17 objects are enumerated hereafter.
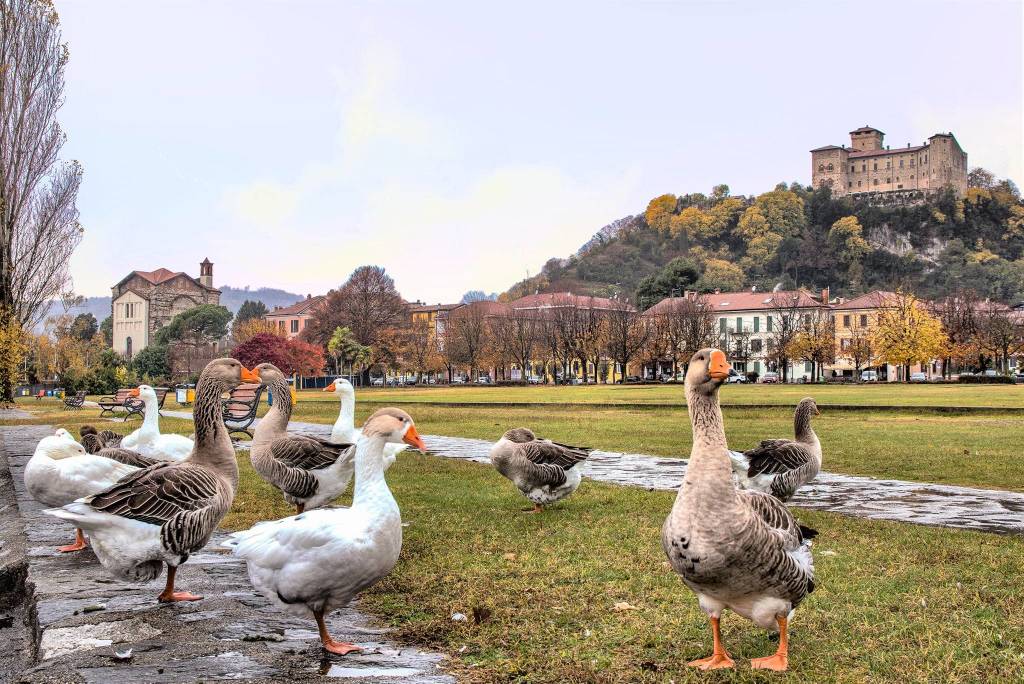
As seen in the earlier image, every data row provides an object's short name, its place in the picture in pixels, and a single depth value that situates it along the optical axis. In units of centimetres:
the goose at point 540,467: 997
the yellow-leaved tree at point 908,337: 7706
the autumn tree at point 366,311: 9375
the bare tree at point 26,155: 3800
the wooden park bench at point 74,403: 4088
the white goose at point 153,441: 1060
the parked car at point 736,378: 9674
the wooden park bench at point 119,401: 3186
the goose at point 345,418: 1103
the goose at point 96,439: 1168
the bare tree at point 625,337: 8962
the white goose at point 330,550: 484
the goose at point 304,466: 934
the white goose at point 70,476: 787
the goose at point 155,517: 572
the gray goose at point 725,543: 462
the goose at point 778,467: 925
